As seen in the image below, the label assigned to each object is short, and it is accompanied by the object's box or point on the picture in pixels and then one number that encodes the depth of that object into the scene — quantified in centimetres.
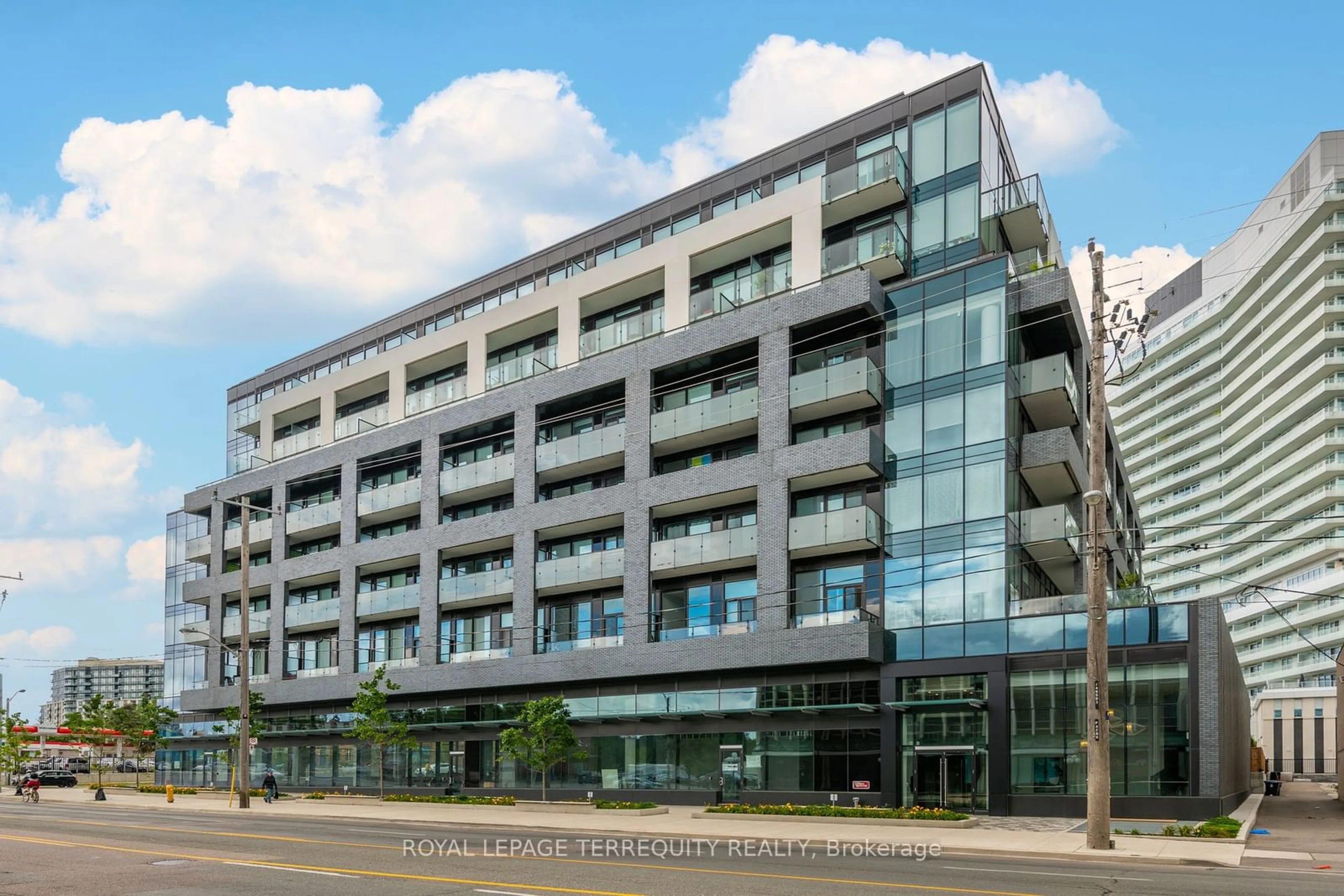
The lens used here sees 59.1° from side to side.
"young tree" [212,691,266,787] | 6159
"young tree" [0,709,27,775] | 8344
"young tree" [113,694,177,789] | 7388
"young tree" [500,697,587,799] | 4522
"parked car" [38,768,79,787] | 8362
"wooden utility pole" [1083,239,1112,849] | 2516
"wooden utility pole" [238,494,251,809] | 4825
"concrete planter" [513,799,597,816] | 4094
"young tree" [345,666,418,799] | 5297
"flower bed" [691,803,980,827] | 3253
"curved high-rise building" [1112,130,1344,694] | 12431
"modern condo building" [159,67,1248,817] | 3838
